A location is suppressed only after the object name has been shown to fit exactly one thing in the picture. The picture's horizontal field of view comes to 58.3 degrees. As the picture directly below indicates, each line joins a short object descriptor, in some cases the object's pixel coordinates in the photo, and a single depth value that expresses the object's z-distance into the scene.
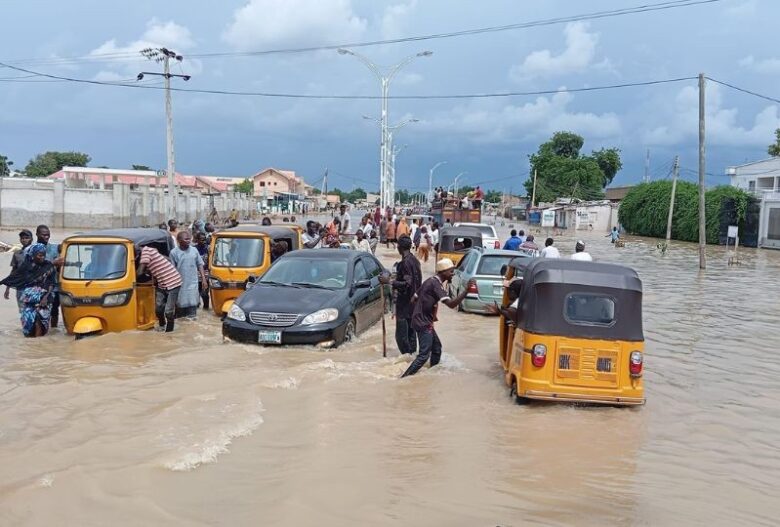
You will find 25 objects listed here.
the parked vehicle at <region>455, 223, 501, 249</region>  22.25
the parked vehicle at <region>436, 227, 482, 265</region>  20.98
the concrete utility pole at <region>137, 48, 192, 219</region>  31.61
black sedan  9.49
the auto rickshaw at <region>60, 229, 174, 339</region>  10.41
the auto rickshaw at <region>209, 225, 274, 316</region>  12.66
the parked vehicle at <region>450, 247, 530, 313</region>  14.12
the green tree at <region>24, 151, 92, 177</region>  98.19
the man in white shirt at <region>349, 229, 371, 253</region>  19.62
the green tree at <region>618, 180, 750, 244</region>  46.00
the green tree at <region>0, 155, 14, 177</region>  91.25
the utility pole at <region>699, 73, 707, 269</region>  27.30
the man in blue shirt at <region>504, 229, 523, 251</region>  19.94
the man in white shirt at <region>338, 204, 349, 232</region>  24.11
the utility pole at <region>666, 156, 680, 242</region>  48.99
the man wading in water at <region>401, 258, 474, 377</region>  8.34
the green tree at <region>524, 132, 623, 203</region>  97.00
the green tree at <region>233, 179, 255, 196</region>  117.68
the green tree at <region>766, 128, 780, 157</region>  67.81
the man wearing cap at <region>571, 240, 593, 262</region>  12.80
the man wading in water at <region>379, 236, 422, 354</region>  9.19
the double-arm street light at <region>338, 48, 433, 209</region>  40.35
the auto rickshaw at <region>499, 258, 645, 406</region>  7.30
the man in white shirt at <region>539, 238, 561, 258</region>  15.48
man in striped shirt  10.75
